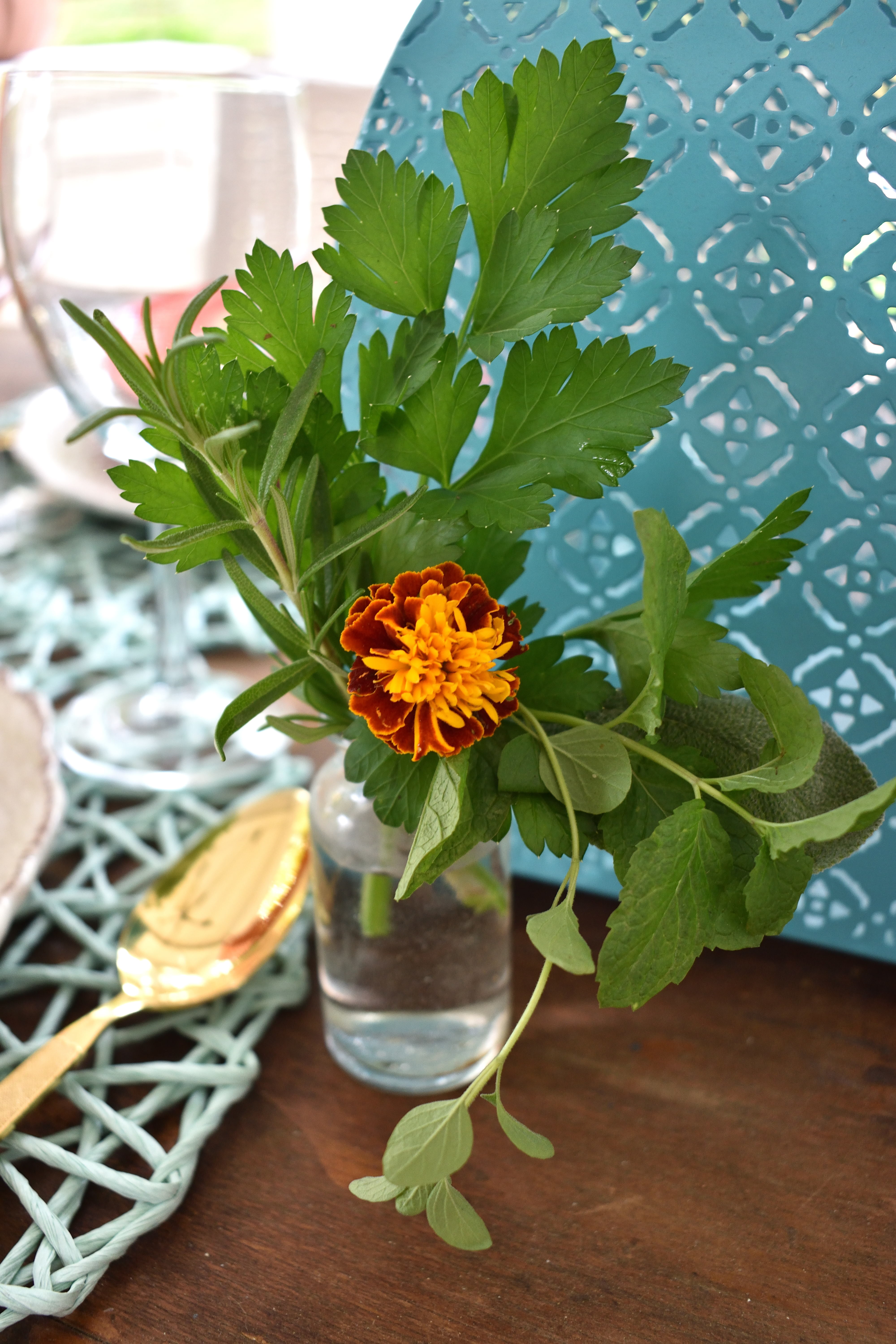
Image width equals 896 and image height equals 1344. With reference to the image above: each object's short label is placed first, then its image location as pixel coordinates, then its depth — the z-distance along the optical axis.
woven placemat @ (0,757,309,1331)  0.27
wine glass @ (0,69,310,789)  0.44
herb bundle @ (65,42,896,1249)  0.23
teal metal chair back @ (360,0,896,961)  0.29
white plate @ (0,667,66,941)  0.36
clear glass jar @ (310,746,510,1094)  0.32
